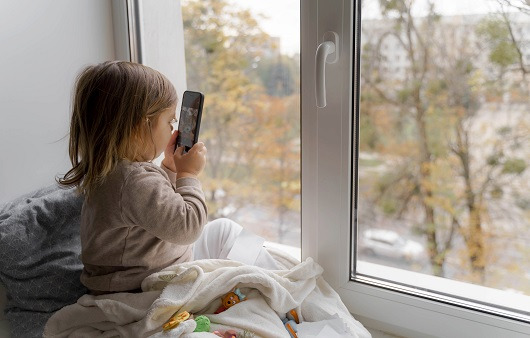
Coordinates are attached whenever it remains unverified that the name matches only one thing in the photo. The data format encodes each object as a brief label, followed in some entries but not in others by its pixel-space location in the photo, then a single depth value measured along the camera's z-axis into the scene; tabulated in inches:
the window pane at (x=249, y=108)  52.7
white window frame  43.4
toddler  40.2
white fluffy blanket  38.2
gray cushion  44.2
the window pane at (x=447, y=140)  41.4
